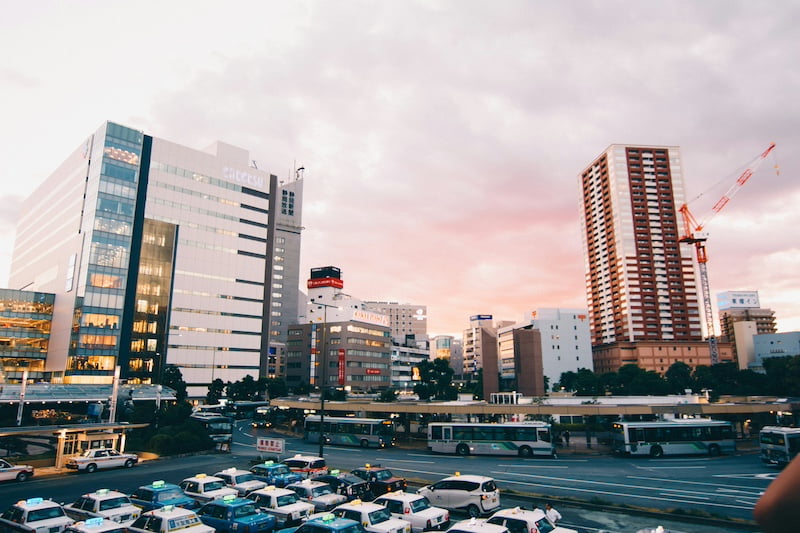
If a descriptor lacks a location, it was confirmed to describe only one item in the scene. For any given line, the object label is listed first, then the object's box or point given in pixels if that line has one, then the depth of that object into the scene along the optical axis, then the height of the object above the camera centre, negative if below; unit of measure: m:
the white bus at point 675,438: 40.94 -5.35
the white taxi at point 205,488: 24.12 -5.71
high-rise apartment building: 162.25 +39.31
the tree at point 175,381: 75.73 -1.40
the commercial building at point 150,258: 90.00 +23.39
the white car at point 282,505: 21.14 -5.80
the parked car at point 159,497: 22.83 -5.79
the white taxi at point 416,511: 20.38 -5.81
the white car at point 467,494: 23.92 -5.94
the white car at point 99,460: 36.00 -6.44
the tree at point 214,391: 96.44 -3.60
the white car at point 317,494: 23.58 -5.92
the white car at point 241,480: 25.48 -5.77
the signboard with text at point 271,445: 36.72 -5.33
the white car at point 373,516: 18.27 -5.43
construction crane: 151.62 +39.10
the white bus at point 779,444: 34.81 -5.08
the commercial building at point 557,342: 137.00 +8.97
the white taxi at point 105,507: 20.83 -5.74
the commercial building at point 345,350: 132.75 +6.21
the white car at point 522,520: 17.67 -5.28
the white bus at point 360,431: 49.24 -5.89
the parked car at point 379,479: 26.94 -5.88
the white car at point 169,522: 18.05 -5.46
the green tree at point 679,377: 108.81 -1.00
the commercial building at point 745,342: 177.12 +10.97
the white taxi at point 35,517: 19.12 -5.63
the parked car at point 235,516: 19.89 -5.83
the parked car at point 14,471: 32.31 -6.43
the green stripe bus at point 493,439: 41.97 -5.66
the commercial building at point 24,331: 91.00 +7.58
